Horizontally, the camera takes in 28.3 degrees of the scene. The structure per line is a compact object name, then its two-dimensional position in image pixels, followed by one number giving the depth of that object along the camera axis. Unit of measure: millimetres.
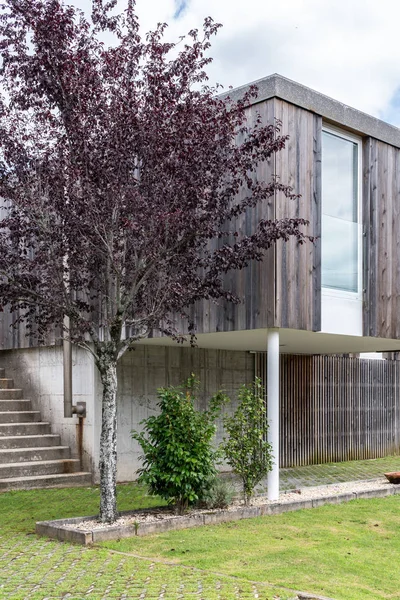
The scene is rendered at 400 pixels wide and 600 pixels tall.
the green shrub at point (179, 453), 9078
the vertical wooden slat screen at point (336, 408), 16141
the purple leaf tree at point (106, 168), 8766
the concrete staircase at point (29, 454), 12328
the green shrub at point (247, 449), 9992
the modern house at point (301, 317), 10758
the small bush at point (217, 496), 9389
